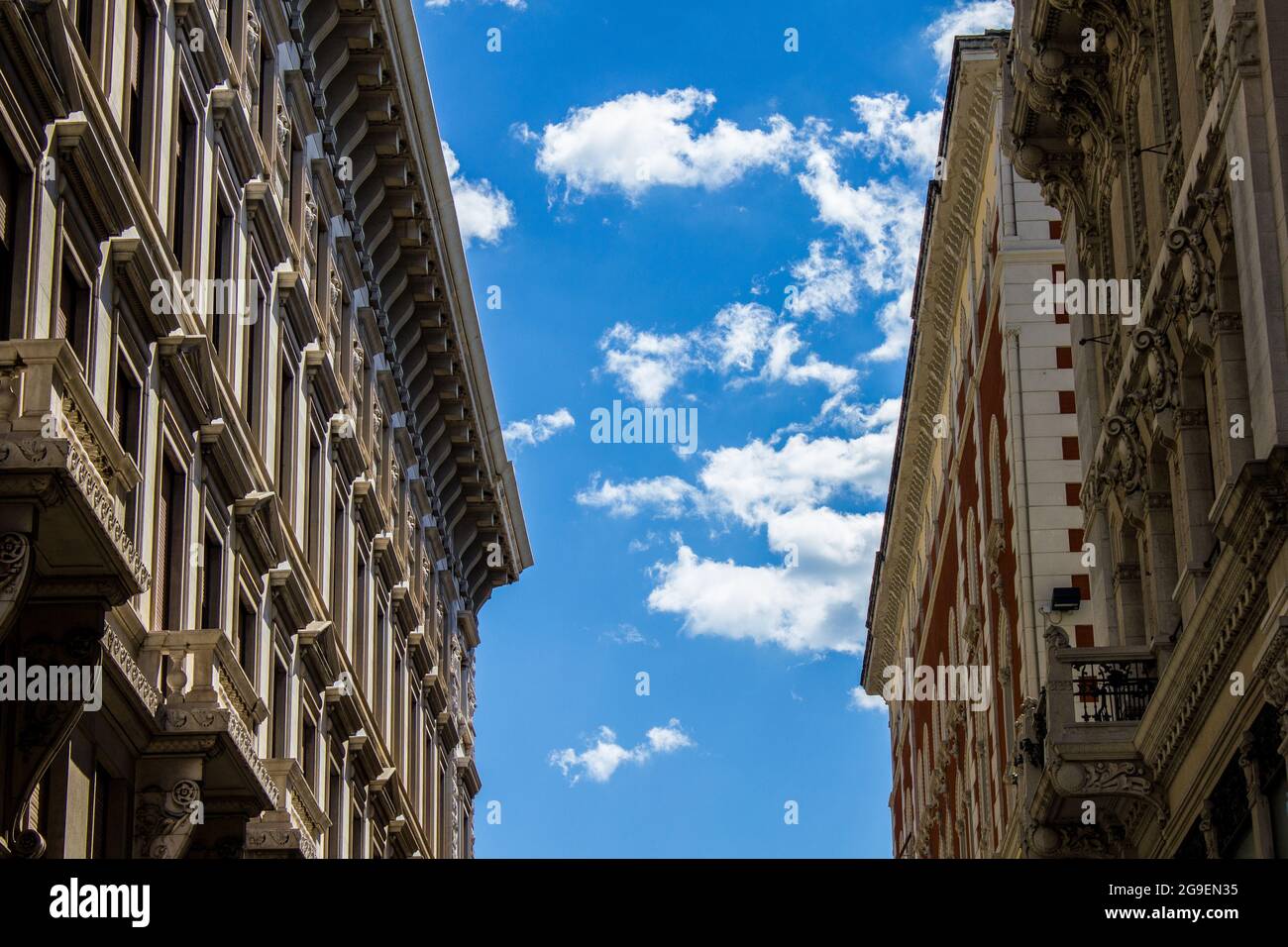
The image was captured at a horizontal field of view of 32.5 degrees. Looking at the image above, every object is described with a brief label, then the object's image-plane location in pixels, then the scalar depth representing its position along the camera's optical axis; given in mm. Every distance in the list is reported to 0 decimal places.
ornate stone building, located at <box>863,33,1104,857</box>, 51781
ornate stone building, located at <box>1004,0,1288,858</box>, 25391
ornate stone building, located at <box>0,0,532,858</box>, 24281
